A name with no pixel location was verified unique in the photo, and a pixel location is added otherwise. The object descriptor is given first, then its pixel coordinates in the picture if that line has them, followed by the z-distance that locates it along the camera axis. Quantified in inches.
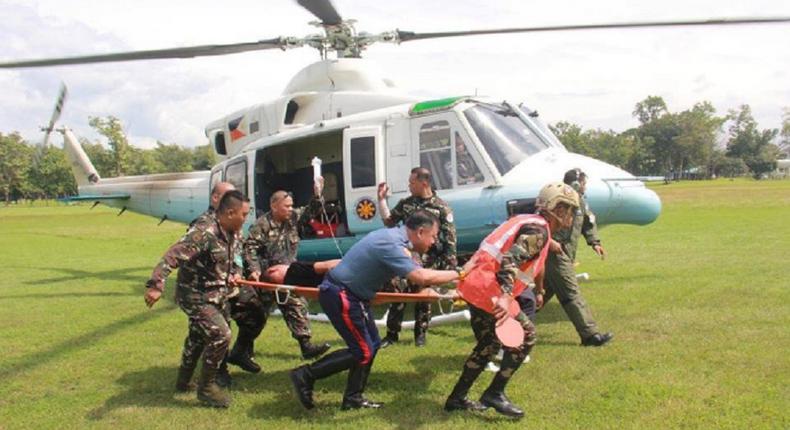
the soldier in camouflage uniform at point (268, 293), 227.0
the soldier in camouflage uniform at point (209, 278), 191.8
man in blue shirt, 169.2
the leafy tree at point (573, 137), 3701.3
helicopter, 290.5
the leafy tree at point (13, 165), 3314.5
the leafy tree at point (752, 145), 4037.9
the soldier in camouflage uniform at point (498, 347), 176.7
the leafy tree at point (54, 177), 3425.2
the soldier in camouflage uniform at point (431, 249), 250.8
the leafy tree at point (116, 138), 3100.4
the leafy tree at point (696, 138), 3860.7
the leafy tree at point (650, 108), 4190.5
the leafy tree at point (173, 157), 4800.7
